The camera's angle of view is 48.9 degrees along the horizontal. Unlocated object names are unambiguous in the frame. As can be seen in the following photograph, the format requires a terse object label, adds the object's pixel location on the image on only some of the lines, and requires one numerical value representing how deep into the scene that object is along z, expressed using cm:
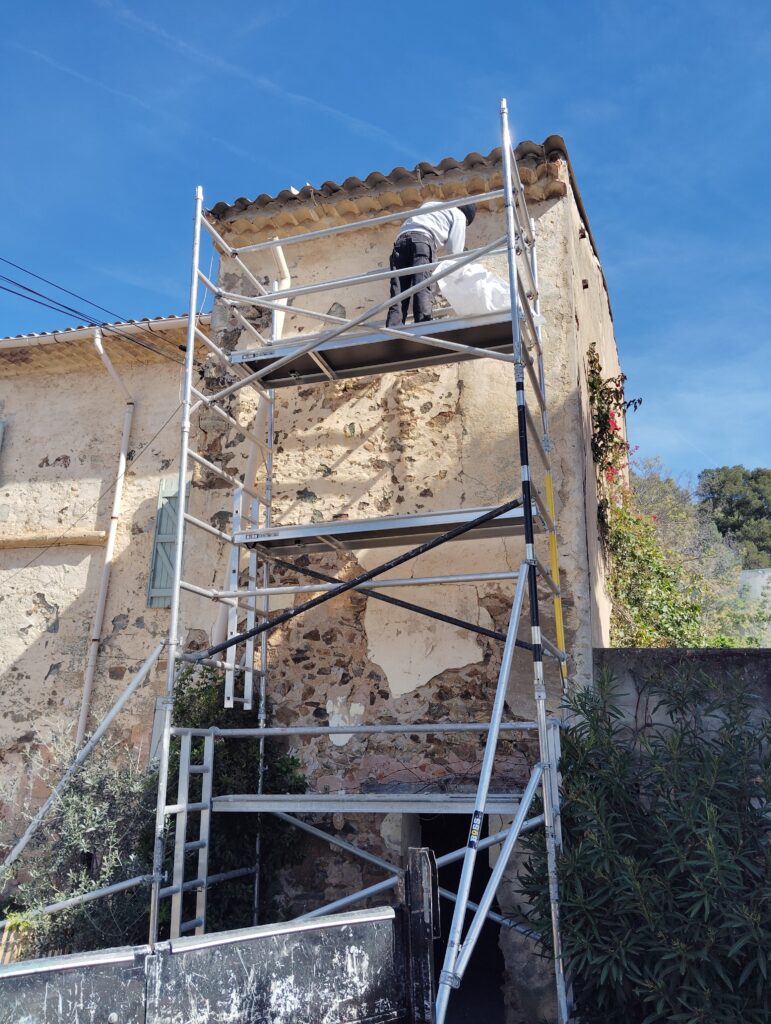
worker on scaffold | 552
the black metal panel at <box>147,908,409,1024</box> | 272
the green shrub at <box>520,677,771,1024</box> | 352
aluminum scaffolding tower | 420
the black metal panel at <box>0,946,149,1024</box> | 251
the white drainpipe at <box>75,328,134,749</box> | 816
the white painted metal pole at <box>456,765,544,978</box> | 340
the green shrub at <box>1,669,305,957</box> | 482
